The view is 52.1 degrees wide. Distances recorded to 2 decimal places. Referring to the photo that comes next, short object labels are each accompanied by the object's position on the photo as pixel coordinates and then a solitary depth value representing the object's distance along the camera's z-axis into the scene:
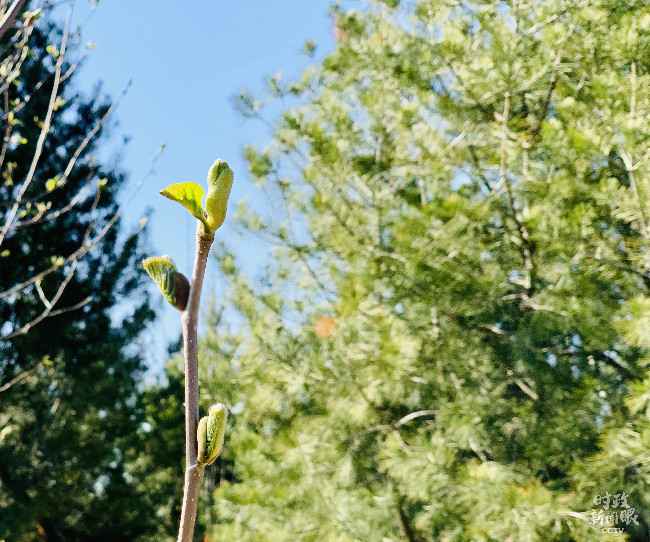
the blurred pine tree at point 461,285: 1.82
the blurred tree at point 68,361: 5.17
